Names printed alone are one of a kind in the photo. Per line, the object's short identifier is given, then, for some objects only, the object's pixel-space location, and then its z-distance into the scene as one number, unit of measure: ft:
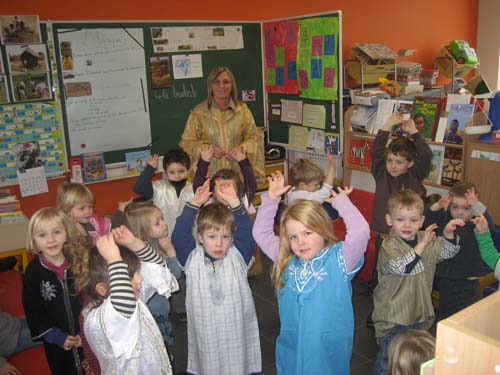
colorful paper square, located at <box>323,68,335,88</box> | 15.37
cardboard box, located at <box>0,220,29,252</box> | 11.79
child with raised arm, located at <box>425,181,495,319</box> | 9.24
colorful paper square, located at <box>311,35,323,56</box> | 15.53
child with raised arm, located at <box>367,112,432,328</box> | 11.19
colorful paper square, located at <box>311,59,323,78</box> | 15.78
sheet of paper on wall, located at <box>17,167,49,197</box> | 14.10
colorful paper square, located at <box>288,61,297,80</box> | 16.86
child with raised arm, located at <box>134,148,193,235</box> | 11.23
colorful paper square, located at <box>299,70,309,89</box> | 16.42
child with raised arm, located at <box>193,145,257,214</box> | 10.86
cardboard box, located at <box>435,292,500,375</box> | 2.60
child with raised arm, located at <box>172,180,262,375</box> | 7.83
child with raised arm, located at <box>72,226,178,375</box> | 5.93
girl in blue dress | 6.68
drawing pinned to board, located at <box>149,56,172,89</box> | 15.76
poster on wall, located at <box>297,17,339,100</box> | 15.14
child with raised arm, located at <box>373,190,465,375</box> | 8.23
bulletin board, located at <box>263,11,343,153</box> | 15.26
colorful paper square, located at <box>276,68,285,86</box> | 17.43
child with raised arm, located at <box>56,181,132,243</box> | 10.08
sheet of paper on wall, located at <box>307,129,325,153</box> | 16.37
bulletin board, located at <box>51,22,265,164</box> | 14.51
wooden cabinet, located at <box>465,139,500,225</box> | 12.54
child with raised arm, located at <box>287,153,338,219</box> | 11.35
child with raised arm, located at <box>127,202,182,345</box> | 8.29
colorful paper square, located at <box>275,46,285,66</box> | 17.19
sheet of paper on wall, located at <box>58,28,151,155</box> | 14.49
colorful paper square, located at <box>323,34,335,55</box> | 15.07
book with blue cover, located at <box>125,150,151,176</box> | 15.81
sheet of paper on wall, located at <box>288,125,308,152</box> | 16.98
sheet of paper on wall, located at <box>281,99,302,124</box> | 16.98
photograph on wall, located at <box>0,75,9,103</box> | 13.34
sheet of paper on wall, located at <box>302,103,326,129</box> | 16.12
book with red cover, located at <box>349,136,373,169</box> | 15.51
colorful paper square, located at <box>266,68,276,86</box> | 17.81
